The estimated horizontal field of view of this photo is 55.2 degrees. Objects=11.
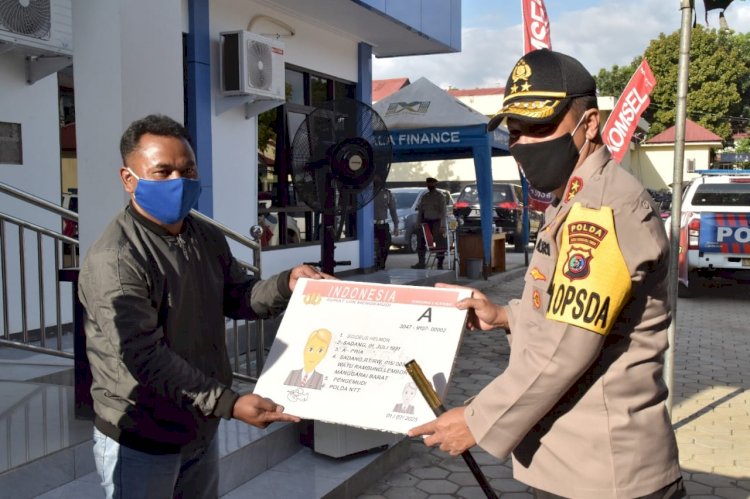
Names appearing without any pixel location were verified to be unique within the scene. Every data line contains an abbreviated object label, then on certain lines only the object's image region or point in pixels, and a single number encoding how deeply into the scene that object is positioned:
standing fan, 5.41
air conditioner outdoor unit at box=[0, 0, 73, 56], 5.52
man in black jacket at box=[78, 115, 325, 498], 2.13
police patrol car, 11.16
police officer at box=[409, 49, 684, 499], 1.77
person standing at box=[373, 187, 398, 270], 13.82
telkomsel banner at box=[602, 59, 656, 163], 5.45
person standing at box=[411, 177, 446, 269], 14.02
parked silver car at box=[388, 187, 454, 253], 17.62
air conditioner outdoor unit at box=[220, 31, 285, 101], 8.14
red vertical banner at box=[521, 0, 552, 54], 7.12
